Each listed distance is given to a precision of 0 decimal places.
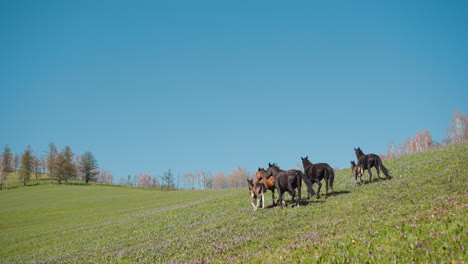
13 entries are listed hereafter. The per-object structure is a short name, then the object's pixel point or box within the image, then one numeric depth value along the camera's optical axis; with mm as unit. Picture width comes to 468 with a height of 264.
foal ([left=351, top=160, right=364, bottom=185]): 24847
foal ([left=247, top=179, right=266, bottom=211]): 21938
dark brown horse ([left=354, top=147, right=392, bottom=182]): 24328
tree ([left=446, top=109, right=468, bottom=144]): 114562
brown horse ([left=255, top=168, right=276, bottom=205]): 21841
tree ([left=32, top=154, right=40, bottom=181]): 162125
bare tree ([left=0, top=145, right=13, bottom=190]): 137125
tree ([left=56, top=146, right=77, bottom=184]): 141625
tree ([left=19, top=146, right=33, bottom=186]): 140125
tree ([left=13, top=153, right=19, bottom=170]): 196650
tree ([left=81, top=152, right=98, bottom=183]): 162250
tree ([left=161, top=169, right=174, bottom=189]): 173375
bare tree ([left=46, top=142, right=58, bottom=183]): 146800
